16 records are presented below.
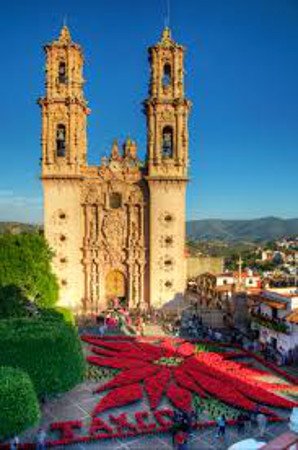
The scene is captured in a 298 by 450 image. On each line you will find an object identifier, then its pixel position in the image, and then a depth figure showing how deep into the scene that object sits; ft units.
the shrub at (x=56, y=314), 98.31
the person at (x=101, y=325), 132.87
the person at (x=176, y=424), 71.41
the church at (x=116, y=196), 156.25
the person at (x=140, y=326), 133.12
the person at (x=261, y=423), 73.16
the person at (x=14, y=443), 66.05
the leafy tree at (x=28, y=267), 128.06
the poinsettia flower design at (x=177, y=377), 85.20
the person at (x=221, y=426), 71.36
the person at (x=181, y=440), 66.39
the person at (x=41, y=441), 66.85
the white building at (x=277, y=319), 109.40
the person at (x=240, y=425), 73.87
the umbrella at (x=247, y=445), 43.84
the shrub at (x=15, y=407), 64.49
